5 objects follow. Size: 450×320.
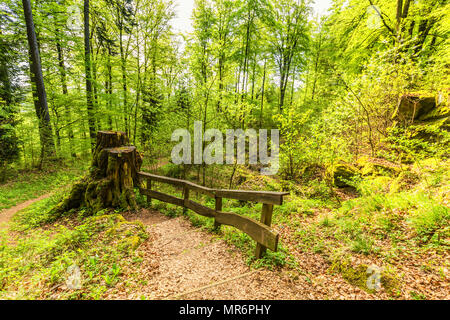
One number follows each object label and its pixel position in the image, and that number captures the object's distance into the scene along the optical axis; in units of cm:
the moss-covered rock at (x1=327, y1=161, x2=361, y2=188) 668
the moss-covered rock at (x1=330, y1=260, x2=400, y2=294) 236
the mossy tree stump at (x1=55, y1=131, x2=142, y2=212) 561
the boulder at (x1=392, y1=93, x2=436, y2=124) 571
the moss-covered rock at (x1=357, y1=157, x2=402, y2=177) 551
